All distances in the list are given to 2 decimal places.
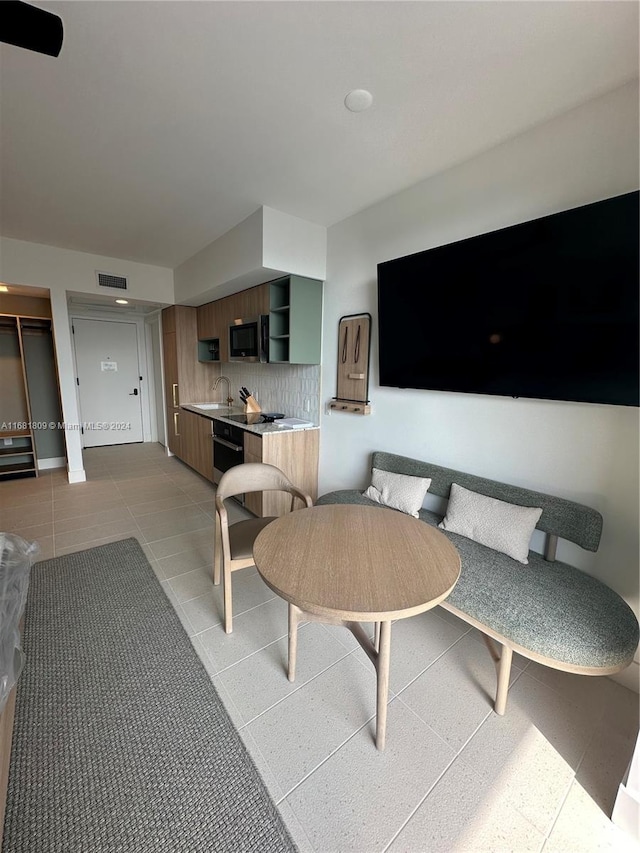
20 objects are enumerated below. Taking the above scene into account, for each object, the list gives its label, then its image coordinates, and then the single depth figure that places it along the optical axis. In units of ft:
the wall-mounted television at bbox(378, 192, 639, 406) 4.91
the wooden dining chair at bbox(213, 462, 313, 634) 6.25
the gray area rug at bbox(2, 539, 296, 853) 3.64
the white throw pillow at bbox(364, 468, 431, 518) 7.48
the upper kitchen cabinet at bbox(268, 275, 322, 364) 9.98
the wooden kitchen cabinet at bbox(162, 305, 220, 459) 15.56
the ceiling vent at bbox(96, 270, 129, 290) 13.46
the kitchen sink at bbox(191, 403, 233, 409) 15.79
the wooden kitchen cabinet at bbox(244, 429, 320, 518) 10.07
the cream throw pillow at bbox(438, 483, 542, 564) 5.89
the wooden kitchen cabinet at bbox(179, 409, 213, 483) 13.41
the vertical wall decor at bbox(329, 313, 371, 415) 9.20
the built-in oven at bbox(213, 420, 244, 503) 11.14
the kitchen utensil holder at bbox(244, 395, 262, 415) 13.44
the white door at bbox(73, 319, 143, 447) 18.71
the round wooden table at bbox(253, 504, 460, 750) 3.73
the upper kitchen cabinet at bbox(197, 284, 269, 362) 11.34
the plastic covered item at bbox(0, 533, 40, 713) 4.03
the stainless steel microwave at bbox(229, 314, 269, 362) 10.91
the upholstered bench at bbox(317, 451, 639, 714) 4.32
